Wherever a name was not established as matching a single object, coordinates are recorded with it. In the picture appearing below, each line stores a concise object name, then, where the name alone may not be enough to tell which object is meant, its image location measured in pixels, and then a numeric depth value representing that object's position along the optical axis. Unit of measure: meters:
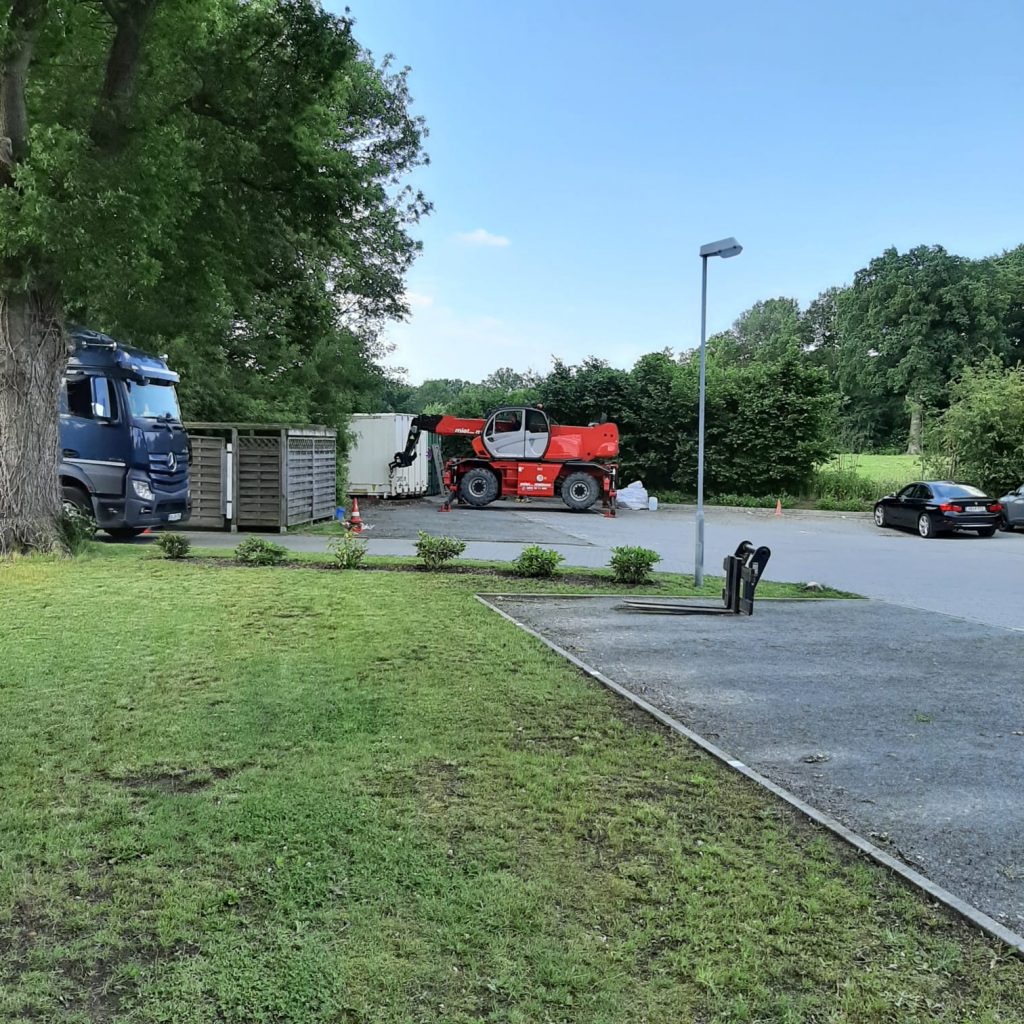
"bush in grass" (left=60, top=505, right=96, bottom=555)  11.17
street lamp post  9.93
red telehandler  23.52
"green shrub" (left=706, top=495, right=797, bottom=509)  28.78
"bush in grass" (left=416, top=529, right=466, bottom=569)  11.31
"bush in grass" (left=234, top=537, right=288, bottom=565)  11.32
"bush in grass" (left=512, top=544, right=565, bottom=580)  10.94
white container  26.02
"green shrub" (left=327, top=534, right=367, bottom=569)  11.20
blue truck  13.01
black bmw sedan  19.41
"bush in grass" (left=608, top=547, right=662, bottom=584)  10.79
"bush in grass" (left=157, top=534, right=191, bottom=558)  11.45
